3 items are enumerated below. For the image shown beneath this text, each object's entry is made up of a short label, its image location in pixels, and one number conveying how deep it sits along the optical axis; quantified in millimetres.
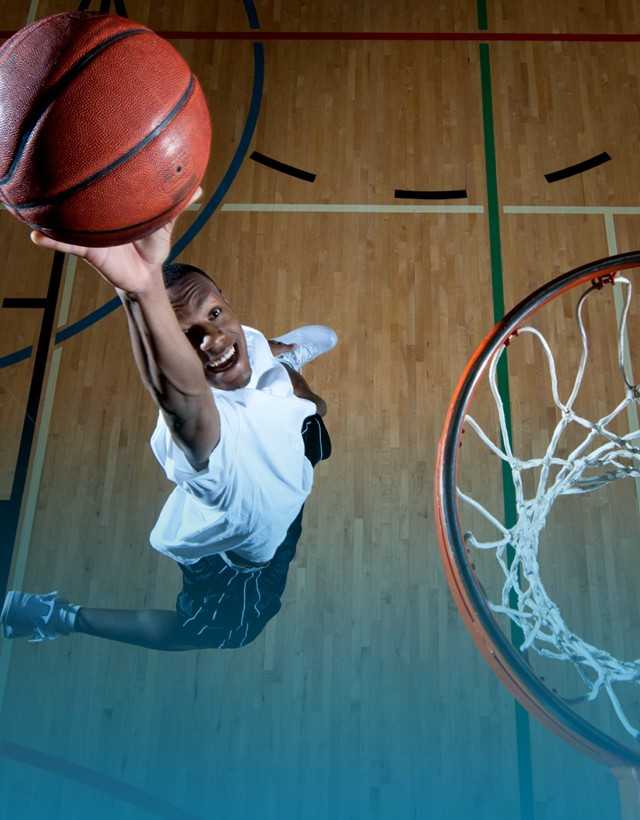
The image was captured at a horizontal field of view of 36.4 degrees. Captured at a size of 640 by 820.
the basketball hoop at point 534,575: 2318
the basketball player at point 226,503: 3225
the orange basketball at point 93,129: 1896
